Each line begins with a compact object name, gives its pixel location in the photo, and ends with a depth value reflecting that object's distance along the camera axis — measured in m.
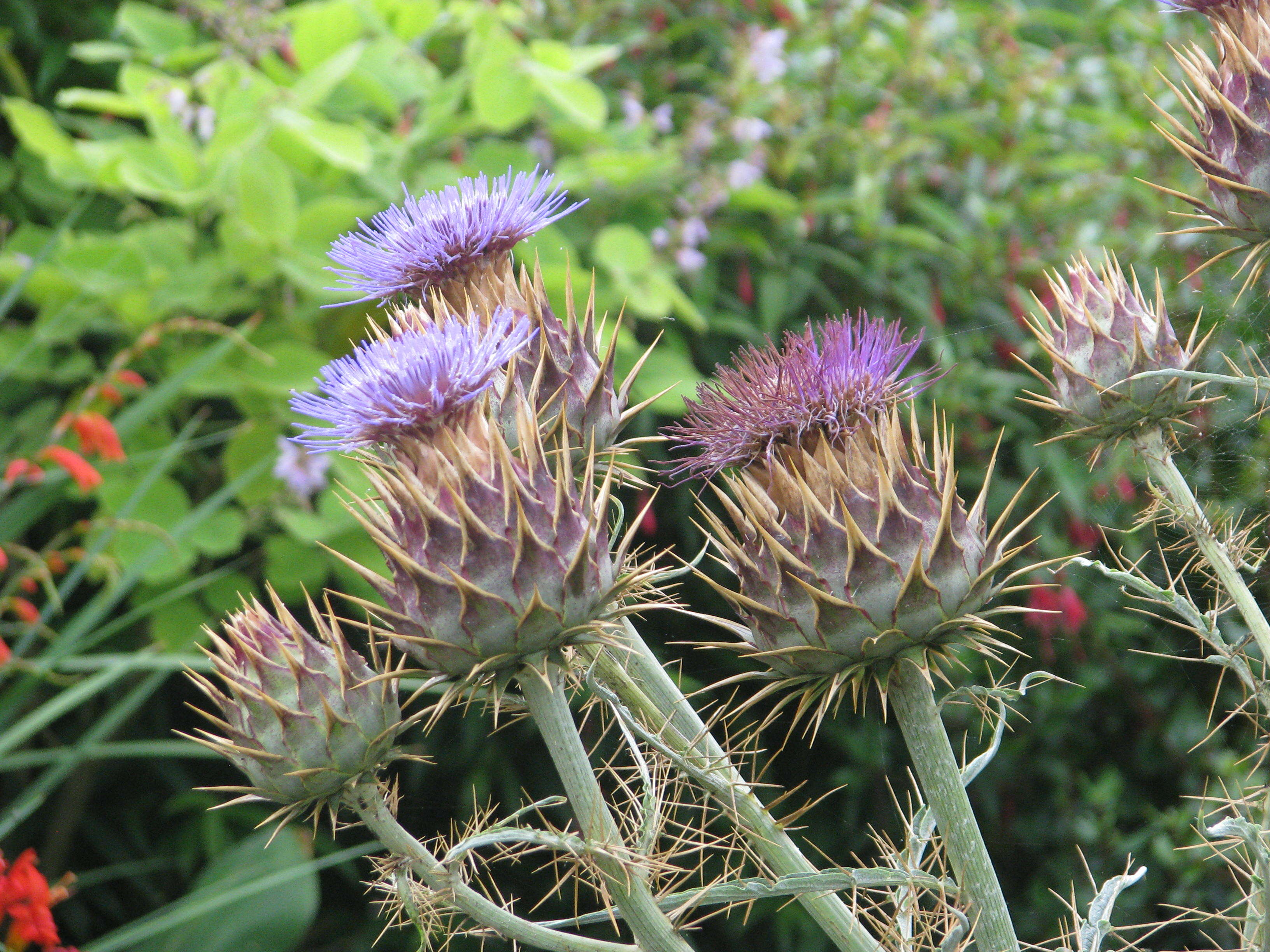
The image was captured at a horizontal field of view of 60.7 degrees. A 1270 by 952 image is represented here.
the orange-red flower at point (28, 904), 1.73
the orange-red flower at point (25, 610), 2.19
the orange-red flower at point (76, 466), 2.18
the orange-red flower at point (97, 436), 2.27
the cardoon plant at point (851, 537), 1.05
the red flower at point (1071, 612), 2.52
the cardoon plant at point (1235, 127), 1.12
